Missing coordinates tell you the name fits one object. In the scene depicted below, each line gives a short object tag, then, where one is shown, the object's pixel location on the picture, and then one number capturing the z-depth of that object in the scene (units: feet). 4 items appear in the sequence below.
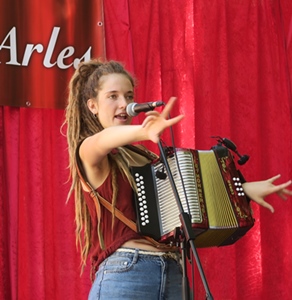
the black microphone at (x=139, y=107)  20.41
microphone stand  20.02
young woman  21.31
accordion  21.39
